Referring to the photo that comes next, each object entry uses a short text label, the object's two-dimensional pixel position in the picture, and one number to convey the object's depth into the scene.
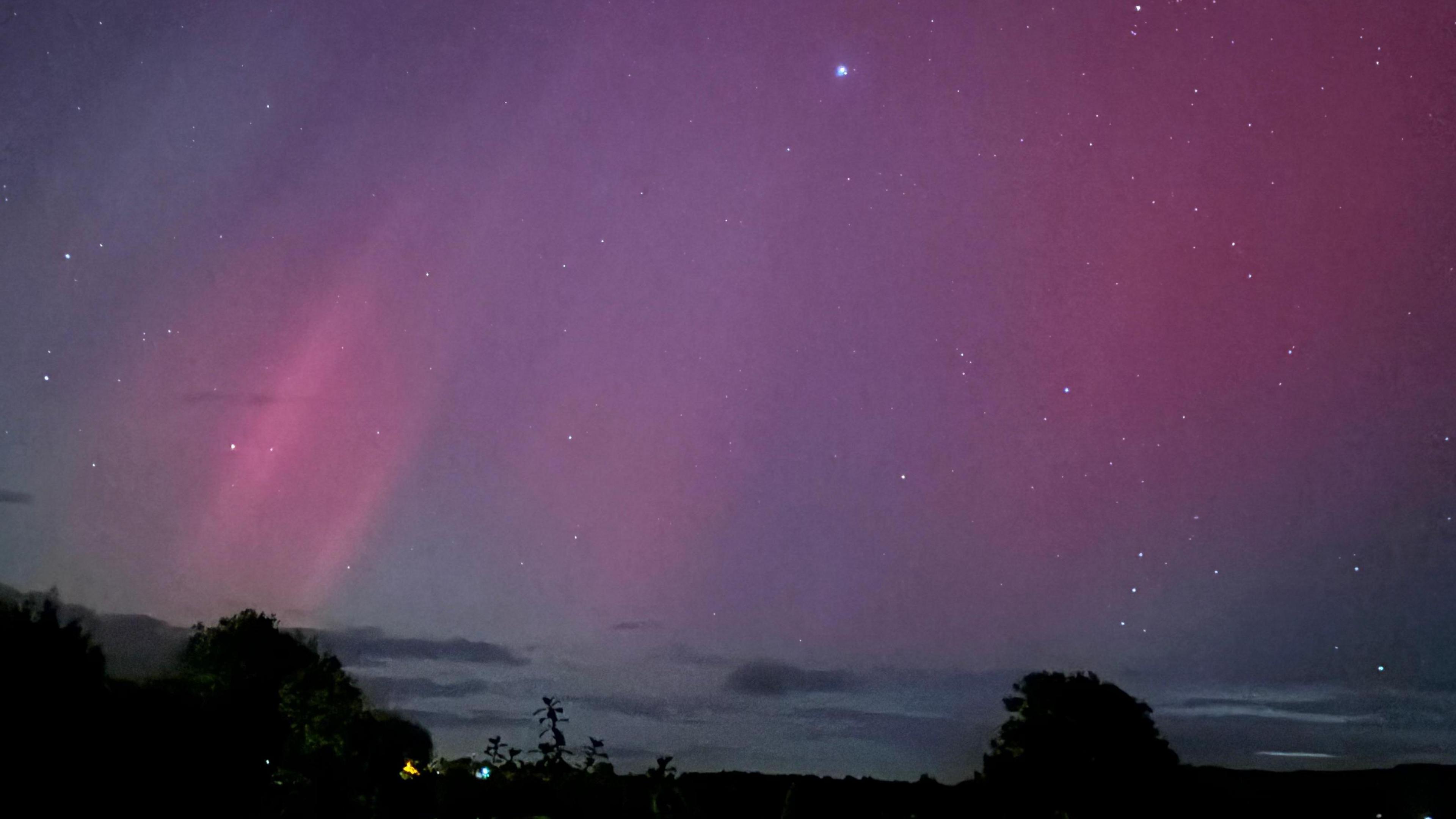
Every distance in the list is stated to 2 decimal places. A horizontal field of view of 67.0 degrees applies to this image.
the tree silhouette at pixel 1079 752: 40.97
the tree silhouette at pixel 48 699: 18.83
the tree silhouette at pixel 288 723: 25.56
